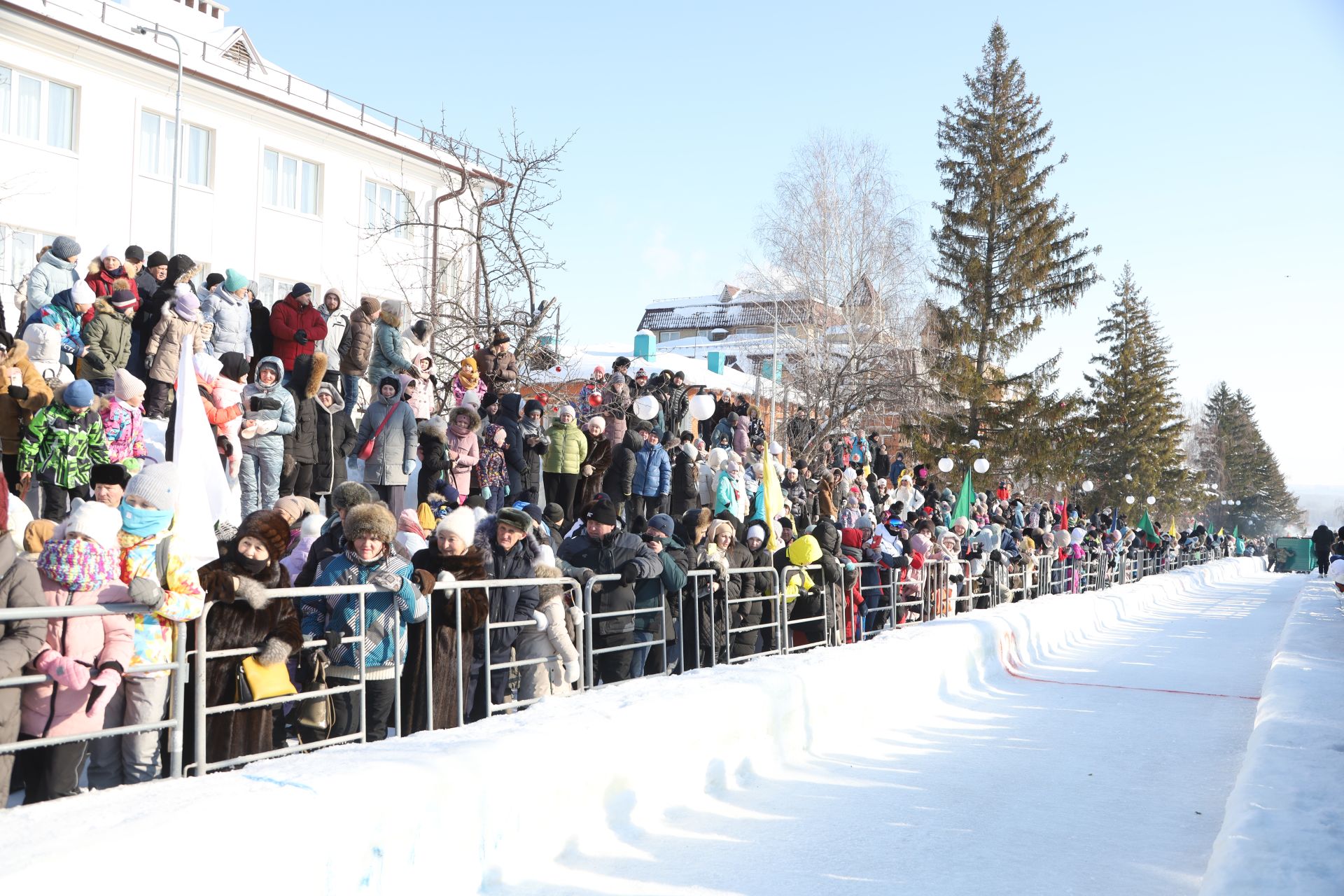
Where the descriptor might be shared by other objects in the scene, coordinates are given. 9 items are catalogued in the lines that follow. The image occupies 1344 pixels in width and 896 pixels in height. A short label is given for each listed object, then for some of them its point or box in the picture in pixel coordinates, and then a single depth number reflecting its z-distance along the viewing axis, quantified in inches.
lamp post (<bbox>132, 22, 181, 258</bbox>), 954.7
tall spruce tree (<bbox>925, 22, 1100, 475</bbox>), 1446.9
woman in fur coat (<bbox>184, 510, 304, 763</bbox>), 202.1
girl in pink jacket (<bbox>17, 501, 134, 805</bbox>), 181.8
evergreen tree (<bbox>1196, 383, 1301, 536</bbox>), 3841.0
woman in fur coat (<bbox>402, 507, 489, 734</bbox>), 243.1
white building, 882.1
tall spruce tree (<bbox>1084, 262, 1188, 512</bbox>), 2393.0
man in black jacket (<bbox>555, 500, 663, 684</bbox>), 318.3
